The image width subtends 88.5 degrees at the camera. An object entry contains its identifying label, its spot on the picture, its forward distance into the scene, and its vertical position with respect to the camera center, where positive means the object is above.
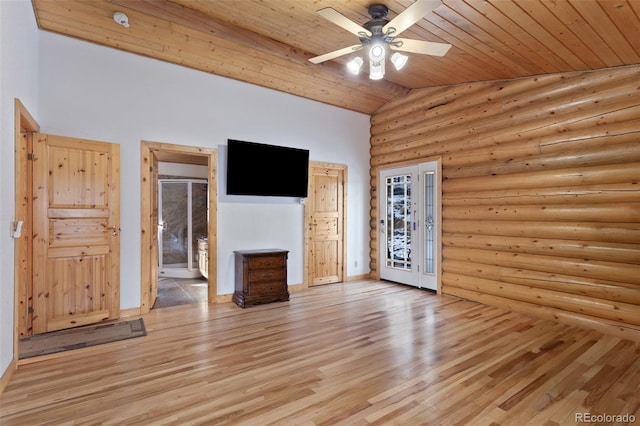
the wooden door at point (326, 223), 5.70 -0.17
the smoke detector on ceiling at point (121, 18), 3.36 +2.02
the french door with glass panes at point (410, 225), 5.25 -0.20
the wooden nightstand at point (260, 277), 4.49 -0.90
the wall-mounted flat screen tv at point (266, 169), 4.68 +0.66
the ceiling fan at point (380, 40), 2.62 +1.54
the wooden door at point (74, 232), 3.45 -0.21
